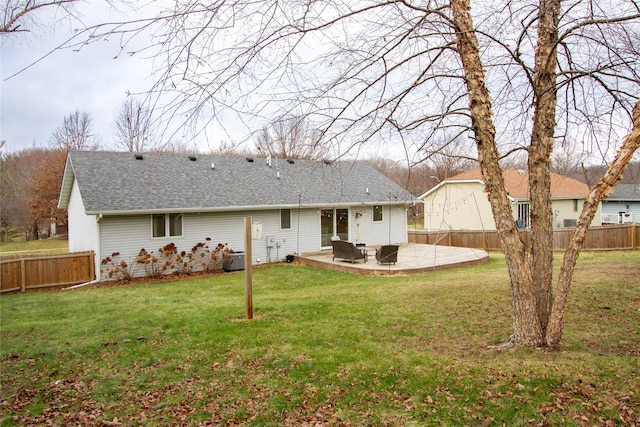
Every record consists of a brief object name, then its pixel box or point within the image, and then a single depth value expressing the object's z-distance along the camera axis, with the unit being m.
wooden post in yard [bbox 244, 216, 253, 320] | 7.63
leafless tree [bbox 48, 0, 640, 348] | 4.64
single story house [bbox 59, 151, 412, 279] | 15.51
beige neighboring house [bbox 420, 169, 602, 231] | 27.06
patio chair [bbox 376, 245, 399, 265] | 15.11
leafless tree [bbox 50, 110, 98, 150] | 33.25
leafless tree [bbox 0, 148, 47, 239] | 35.34
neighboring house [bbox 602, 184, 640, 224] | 34.59
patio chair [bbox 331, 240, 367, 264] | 15.93
